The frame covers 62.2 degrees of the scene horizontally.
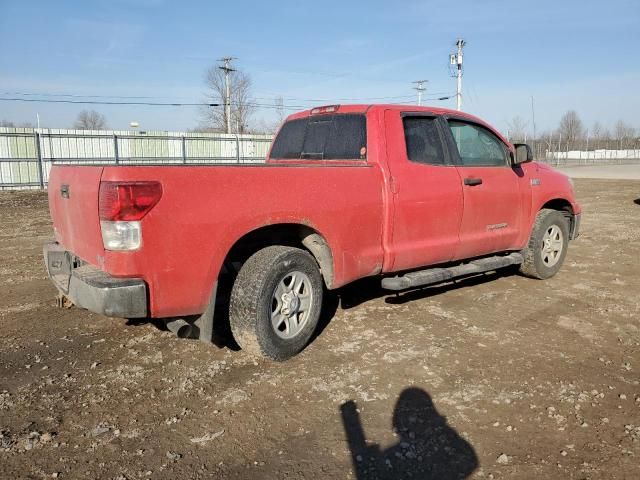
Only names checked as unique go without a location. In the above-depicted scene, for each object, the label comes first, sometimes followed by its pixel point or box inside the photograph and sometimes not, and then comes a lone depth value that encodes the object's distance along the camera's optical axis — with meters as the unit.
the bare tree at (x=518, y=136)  50.03
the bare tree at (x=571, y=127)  80.77
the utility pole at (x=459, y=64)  38.53
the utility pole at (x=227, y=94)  50.60
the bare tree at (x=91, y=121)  76.81
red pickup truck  3.25
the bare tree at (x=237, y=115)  58.31
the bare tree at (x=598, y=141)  68.21
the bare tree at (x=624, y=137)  73.12
